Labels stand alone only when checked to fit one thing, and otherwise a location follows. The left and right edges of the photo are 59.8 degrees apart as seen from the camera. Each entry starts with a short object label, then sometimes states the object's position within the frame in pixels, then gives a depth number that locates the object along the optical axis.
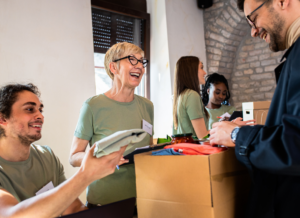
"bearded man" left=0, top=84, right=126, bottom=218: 1.13
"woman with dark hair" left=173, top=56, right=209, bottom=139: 1.85
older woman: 1.25
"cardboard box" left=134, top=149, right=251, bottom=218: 0.68
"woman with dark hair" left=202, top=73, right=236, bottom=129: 3.01
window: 3.08
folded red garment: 0.73
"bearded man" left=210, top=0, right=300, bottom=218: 0.62
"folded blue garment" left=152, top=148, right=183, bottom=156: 0.75
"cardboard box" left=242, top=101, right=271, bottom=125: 1.45
